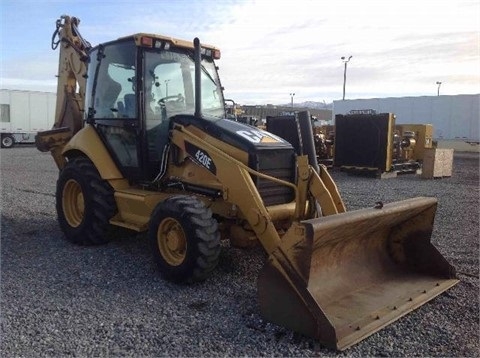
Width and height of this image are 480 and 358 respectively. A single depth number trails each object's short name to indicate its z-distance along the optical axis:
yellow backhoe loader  4.08
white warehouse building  31.47
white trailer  28.03
